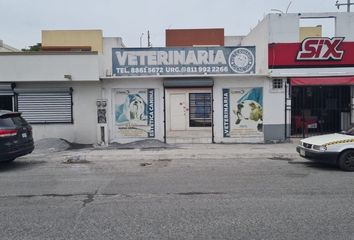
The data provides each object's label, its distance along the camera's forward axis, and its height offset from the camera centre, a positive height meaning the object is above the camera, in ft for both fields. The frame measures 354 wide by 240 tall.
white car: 32.81 -3.62
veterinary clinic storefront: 52.80 +2.53
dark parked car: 34.85 -2.23
